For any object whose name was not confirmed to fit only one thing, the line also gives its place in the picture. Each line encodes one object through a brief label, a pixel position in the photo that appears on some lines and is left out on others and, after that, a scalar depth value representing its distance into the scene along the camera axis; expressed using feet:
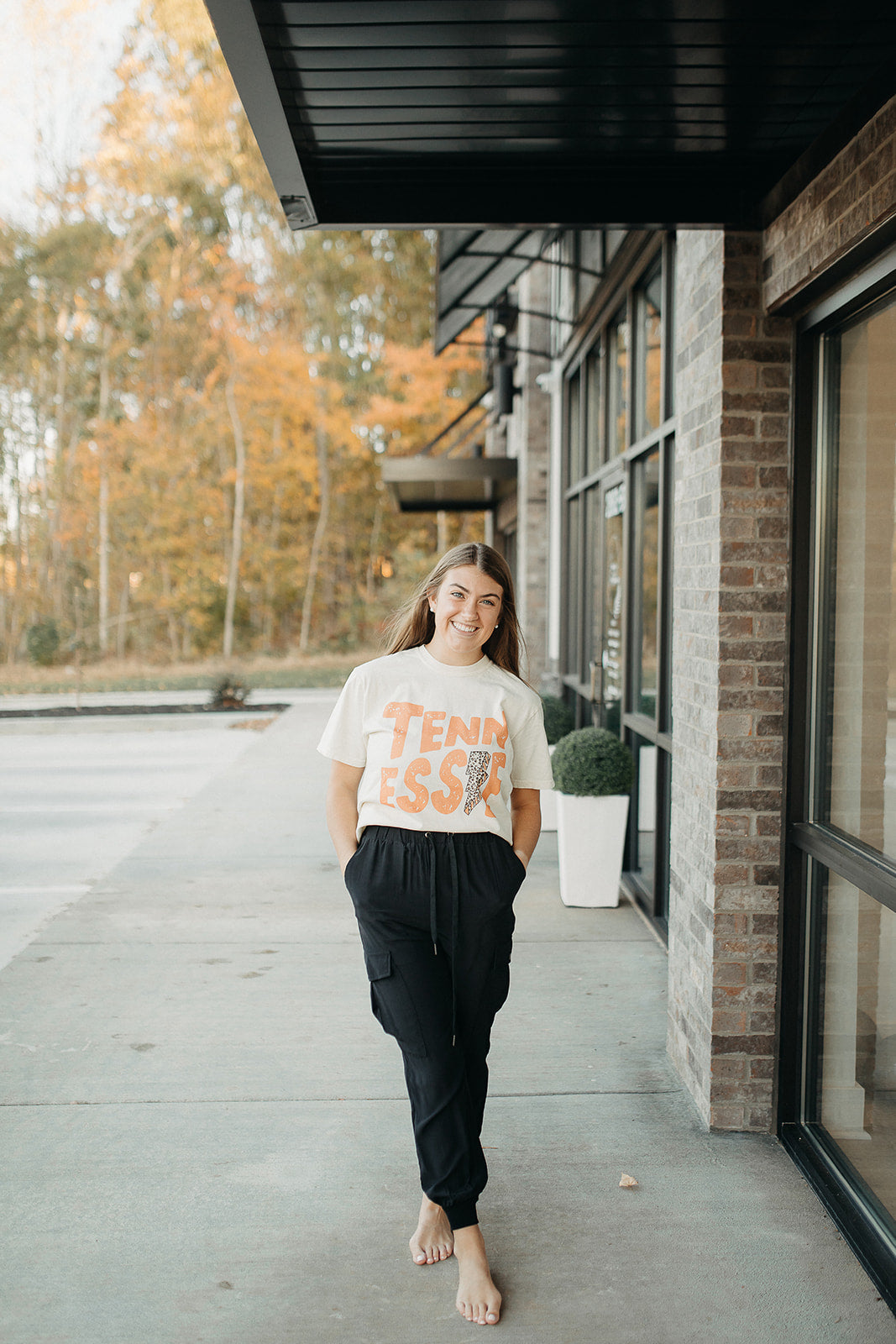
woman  8.43
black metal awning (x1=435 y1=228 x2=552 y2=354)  30.78
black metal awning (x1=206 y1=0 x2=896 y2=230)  7.97
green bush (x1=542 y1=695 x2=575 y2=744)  25.20
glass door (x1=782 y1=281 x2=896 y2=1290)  9.04
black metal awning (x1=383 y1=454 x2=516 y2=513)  39.68
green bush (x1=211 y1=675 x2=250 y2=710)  54.85
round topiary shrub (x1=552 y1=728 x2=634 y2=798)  18.47
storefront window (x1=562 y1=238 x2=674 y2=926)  18.04
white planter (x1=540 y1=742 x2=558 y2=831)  24.97
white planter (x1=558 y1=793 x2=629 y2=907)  18.67
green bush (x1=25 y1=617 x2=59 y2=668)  83.73
